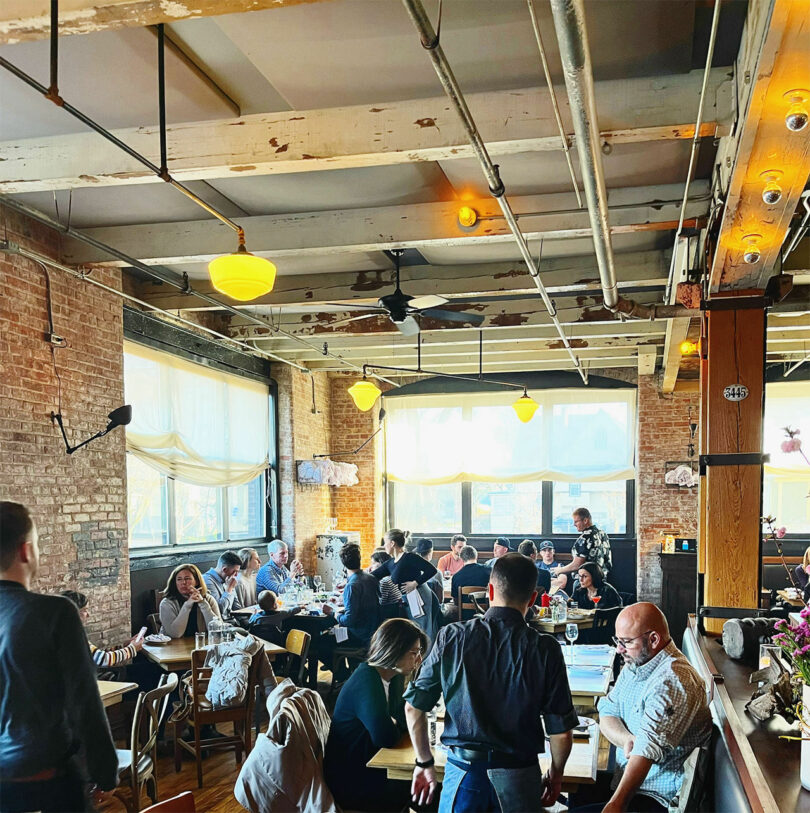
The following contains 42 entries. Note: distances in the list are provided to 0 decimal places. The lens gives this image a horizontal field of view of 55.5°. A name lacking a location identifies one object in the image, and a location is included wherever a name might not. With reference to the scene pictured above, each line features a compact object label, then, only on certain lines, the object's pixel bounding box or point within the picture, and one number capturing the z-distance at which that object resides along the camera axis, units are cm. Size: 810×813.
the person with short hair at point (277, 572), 862
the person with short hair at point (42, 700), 235
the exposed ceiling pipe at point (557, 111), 223
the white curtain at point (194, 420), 747
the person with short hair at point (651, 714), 287
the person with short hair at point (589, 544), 884
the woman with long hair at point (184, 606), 619
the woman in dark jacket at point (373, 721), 337
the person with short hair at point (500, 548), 984
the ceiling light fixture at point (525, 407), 921
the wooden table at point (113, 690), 454
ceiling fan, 582
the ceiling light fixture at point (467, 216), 514
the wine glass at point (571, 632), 538
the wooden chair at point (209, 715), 518
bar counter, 220
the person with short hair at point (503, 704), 278
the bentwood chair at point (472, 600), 775
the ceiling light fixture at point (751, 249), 376
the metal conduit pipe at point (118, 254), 476
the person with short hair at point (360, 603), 668
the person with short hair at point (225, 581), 738
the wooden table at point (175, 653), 555
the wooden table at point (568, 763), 315
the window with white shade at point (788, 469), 1125
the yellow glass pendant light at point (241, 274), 386
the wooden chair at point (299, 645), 577
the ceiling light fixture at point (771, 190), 314
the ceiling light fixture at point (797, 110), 251
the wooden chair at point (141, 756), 413
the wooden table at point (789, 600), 775
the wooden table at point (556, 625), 656
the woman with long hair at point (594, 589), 718
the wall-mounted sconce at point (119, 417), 598
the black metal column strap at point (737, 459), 436
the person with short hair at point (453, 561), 1002
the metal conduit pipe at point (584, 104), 202
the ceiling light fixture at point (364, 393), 843
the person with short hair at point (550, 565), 898
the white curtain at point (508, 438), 1198
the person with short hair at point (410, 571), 707
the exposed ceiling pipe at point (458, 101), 208
